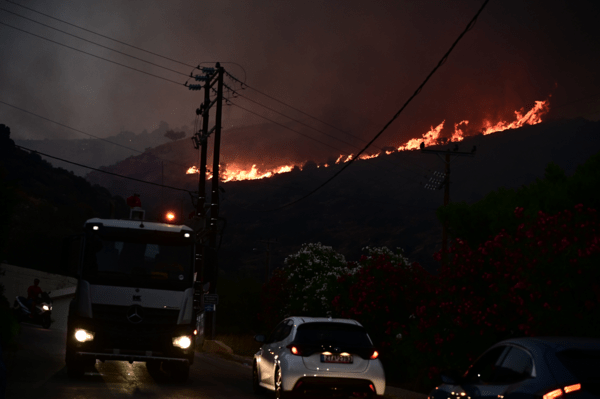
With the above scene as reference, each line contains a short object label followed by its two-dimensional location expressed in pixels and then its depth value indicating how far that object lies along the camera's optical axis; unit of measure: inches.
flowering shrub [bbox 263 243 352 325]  1288.1
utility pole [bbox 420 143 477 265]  1601.9
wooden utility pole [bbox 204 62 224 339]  1270.9
